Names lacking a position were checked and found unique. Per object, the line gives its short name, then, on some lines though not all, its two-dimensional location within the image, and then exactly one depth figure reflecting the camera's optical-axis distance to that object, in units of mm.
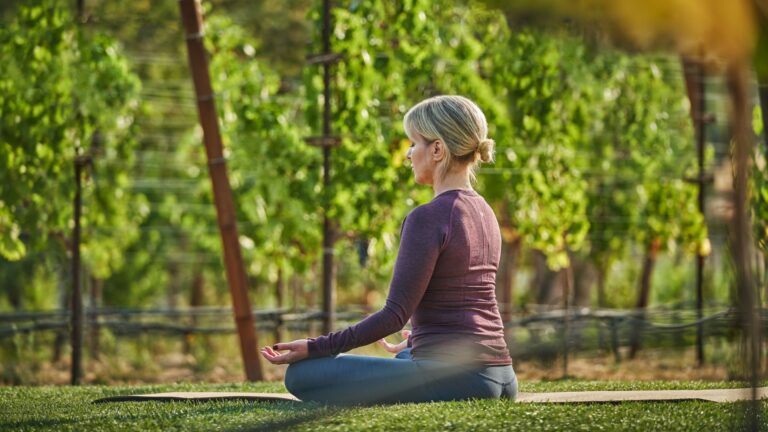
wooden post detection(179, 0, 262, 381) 17422
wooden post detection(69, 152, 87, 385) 18844
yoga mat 9453
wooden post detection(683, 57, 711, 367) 21297
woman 8477
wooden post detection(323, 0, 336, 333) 18078
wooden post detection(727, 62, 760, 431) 6805
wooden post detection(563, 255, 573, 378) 18995
